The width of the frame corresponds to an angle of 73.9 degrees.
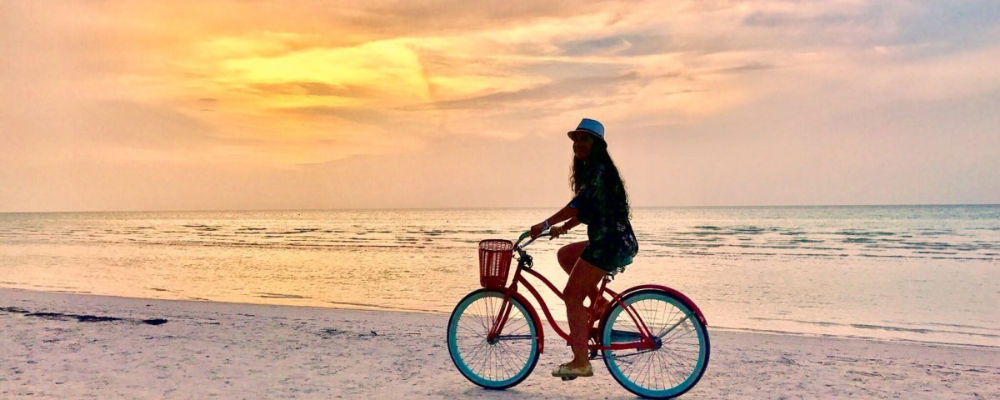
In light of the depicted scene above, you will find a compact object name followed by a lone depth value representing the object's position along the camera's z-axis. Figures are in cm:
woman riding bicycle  490
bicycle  505
